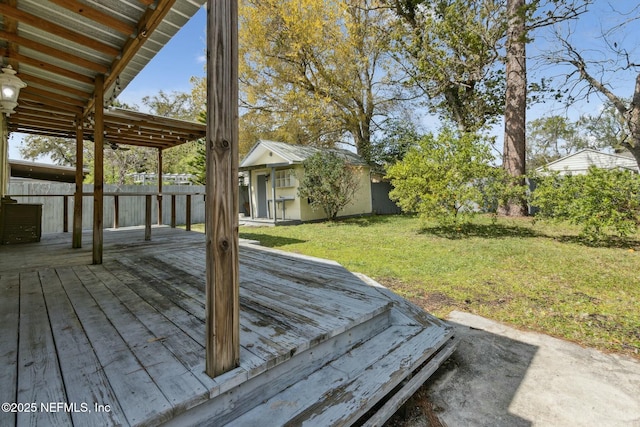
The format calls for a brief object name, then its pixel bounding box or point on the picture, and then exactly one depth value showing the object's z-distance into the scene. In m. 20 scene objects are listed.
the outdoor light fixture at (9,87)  2.98
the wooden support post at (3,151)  4.71
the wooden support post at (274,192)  11.50
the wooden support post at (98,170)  3.46
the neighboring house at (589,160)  15.81
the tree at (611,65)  6.36
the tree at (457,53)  9.23
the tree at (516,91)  8.34
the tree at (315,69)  13.84
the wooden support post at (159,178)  7.57
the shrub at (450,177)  7.23
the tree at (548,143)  30.09
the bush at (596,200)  5.47
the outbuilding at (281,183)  11.64
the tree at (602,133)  23.28
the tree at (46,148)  18.14
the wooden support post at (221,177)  1.21
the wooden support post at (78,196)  4.56
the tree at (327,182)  10.95
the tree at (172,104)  20.38
